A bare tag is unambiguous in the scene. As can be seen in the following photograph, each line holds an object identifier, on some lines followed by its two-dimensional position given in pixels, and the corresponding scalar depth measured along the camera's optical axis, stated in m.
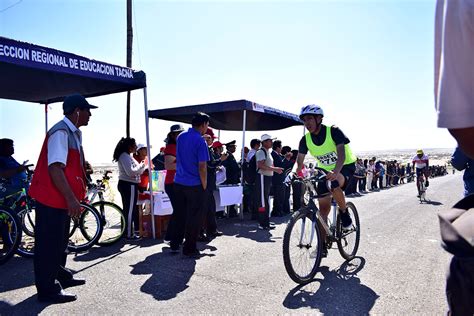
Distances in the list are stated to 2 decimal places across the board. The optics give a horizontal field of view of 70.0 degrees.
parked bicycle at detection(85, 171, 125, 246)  6.20
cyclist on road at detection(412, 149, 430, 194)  13.04
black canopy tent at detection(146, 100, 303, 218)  8.75
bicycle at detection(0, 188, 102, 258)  5.64
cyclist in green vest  4.52
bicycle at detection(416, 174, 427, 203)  12.54
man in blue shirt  5.20
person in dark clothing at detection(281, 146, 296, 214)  10.09
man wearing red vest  3.43
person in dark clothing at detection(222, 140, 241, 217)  9.09
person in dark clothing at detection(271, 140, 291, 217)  9.70
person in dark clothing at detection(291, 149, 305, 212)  10.70
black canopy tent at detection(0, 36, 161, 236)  4.48
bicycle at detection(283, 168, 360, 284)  3.92
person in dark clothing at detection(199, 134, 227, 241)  6.80
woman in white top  6.48
